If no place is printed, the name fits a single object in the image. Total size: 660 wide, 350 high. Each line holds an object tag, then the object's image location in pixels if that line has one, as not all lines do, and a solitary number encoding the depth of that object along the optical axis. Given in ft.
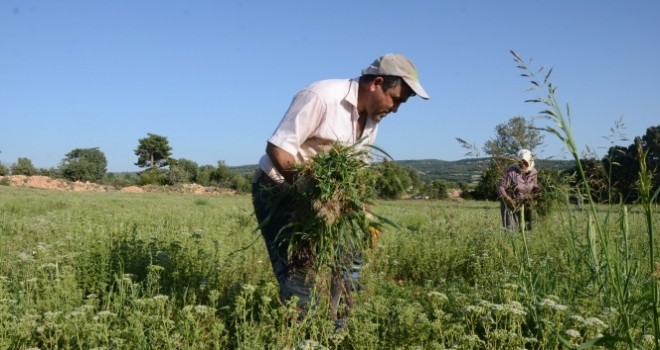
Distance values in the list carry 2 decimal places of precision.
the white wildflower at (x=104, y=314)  10.97
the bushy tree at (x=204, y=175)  177.37
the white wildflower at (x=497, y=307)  10.63
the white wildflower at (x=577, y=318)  10.49
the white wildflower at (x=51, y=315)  11.12
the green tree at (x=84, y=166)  201.54
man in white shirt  10.94
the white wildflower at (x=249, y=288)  11.52
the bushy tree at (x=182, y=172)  171.73
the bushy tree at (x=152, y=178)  166.09
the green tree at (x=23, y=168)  187.01
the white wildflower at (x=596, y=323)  10.22
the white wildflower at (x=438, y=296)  11.75
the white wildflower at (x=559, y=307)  10.30
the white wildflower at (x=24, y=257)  15.18
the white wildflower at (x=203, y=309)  10.87
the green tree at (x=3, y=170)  171.94
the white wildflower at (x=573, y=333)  9.93
